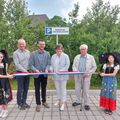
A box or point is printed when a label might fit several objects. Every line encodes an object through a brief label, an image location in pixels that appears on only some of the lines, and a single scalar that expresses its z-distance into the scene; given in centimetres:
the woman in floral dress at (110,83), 320
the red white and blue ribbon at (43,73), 317
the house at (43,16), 2178
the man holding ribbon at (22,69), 326
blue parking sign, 431
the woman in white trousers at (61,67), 331
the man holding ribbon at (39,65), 327
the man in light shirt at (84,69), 332
